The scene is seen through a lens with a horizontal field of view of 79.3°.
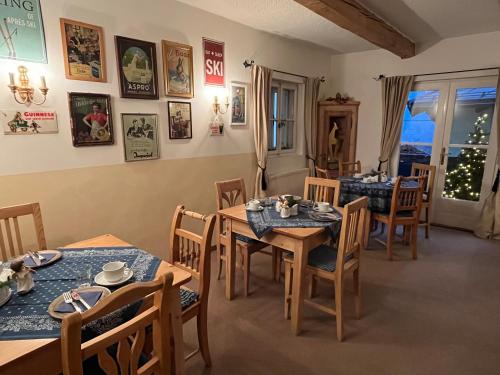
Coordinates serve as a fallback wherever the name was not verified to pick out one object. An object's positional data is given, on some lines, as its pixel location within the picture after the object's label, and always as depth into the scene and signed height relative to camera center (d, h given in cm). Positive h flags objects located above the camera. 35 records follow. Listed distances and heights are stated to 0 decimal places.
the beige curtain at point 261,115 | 361 +16
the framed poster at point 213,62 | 313 +69
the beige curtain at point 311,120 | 458 +14
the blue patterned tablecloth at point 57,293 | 105 -69
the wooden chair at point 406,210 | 323 -86
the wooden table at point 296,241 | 201 -79
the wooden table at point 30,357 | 93 -72
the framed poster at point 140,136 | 261 -7
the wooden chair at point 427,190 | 383 -77
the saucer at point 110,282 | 133 -67
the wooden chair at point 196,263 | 165 -80
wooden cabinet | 488 -7
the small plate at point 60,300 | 111 -67
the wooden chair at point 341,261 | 199 -94
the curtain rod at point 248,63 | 352 +75
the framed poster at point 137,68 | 250 +51
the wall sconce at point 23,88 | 200 +26
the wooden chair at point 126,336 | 83 -63
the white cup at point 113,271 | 135 -63
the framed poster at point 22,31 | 194 +62
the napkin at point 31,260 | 150 -67
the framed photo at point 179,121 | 292 +7
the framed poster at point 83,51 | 220 +57
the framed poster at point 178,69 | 280 +56
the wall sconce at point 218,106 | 327 +24
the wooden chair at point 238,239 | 254 -95
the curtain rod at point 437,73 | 387 +76
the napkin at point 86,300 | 114 -67
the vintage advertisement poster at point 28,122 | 201 +4
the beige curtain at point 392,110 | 434 +28
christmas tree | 404 -55
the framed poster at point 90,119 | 229 +7
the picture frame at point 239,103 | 348 +29
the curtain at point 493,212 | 382 -105
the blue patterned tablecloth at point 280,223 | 213 -67
